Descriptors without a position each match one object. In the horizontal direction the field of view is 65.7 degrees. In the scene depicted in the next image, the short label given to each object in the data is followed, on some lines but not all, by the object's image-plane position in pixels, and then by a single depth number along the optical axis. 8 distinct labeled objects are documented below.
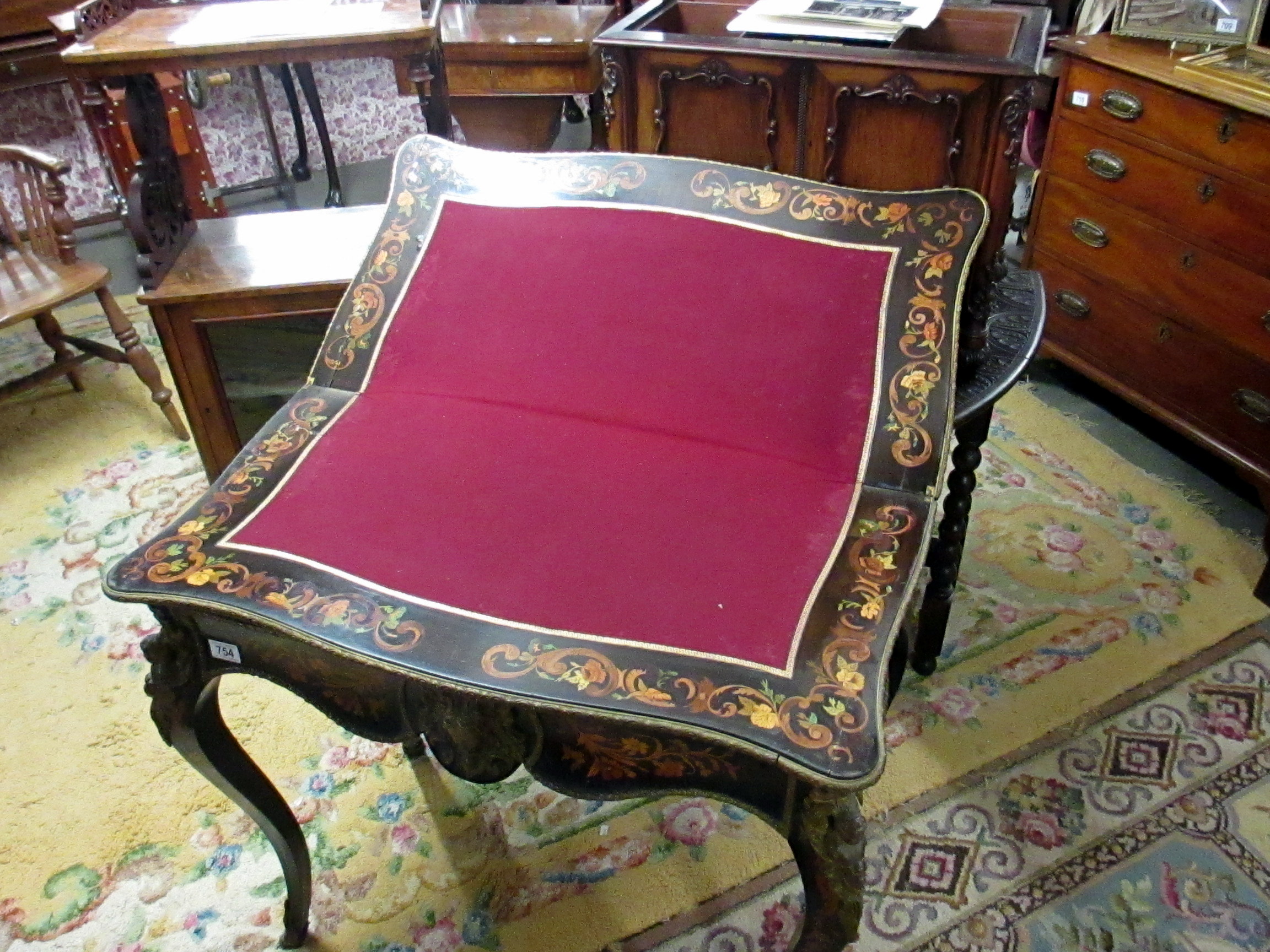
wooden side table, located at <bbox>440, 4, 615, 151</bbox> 3.10
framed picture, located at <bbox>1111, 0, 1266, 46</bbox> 2.11
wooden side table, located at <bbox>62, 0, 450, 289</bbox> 1.94
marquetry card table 1.00
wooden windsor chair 2.35
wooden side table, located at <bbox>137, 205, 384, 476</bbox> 2.13
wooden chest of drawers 2.03
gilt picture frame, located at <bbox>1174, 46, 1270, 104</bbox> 1.96
